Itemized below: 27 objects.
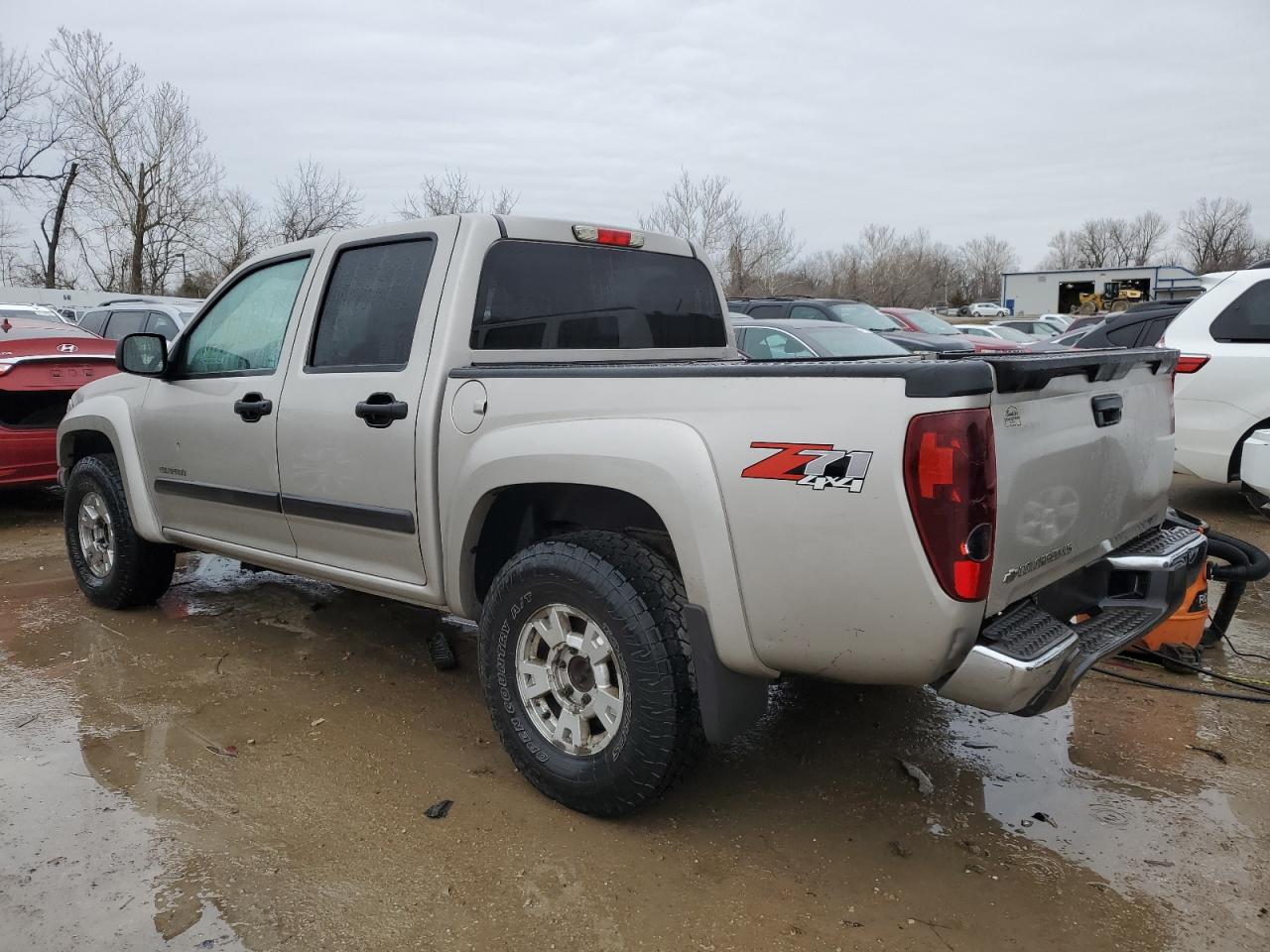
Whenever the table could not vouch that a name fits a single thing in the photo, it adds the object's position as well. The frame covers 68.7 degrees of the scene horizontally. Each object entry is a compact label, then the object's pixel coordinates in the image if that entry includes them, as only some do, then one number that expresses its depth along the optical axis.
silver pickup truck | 2.31
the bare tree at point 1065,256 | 100.75
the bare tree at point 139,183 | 32.81
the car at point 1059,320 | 33.38
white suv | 6.57
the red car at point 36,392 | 6.85
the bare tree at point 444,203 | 34.16
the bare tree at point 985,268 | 101.61
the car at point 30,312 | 14.26
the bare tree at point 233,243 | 36.03
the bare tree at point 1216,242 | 80.62
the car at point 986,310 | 60.66
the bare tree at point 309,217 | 36.94
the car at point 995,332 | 21.06
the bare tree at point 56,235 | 36.44
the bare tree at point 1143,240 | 94.31
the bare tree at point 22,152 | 34.25
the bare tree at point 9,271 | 41.16
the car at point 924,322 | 16.25
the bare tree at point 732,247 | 36.53
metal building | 59.91
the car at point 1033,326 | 30.04
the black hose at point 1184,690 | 3.81
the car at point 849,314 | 13.87
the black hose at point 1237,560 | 3.64
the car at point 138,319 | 13.23
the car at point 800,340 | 10.13
